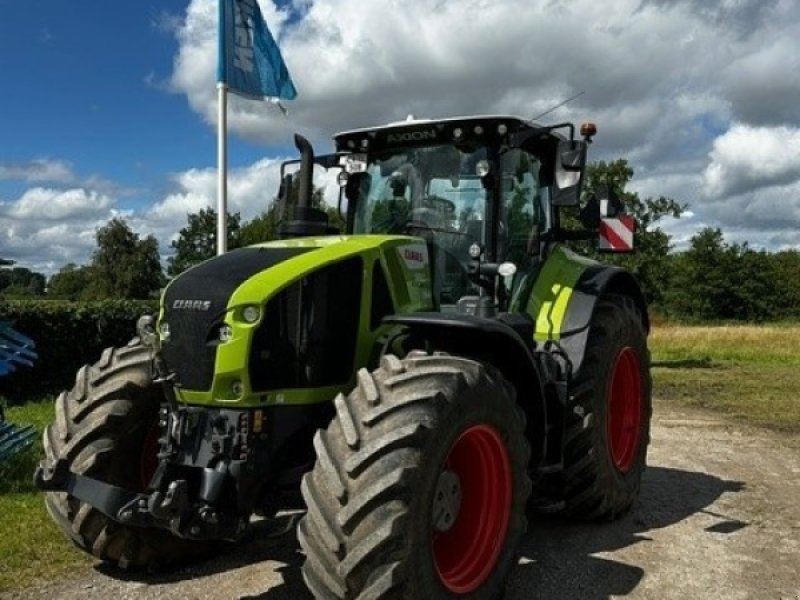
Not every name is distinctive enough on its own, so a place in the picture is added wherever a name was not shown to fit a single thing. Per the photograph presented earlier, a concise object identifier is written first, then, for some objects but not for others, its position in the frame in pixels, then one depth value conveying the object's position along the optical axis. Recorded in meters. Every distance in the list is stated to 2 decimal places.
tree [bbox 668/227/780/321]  62.41
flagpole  9.60
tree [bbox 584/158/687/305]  29.45
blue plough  7.38
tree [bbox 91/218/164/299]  62.41
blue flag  10.71
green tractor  3.45
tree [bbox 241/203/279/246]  25.90
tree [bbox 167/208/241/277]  52.59
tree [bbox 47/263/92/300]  83.88
